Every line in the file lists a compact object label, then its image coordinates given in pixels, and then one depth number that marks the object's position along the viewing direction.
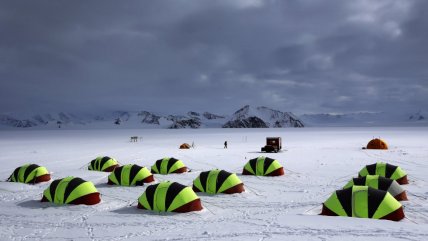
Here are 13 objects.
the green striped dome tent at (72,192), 15.35
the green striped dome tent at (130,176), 20.36
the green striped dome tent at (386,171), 20.33
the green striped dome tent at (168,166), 25.24
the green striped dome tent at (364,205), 12.62
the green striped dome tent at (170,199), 13.98
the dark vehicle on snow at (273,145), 42.28
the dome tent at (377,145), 44.56
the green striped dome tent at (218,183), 17.78
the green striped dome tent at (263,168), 23.61
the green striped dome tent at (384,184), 15.80
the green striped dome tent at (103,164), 26.86
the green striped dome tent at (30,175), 21.38
